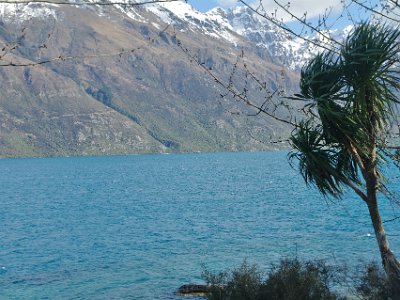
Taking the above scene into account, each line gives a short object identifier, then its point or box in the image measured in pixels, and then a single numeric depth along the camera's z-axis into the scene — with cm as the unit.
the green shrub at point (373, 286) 1368
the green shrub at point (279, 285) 1531
